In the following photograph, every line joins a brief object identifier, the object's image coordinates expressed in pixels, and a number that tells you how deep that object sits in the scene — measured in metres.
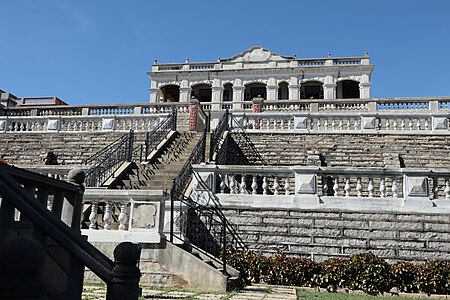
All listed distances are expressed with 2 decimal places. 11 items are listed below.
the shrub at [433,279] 9.08
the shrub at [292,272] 9.66
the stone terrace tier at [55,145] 18.81
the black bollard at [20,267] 3.42
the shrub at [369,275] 9.19
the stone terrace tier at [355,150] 16.12
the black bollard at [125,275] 4.13
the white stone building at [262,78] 43.44
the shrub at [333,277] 9.40
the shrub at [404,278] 9.21
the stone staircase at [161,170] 12.81
